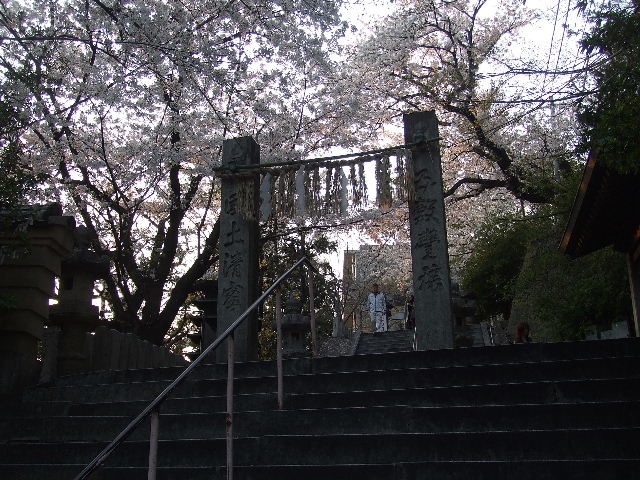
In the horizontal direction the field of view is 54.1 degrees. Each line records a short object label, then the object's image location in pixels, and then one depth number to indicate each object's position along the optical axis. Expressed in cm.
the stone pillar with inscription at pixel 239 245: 898
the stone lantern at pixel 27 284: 778
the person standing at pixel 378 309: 1820
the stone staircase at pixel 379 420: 445
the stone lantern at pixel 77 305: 835
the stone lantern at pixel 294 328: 1024
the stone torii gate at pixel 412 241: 836
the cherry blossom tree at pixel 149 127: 1191
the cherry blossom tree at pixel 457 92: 1781
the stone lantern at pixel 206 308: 1367
